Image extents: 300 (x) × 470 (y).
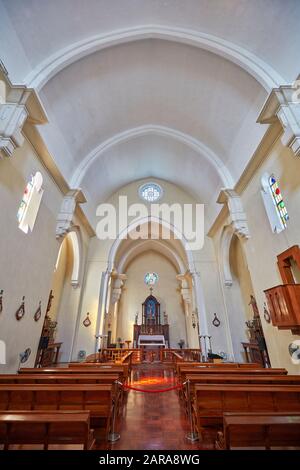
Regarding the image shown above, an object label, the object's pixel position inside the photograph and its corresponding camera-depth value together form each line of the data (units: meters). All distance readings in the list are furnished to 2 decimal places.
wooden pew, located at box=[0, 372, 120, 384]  3.20
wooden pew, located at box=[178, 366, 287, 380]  3.99
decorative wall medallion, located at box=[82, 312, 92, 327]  9.09
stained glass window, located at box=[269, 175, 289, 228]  5.48
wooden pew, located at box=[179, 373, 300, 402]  3.21
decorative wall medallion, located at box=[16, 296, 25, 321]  5.03
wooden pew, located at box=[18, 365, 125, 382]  4.00
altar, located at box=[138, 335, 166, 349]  12.65
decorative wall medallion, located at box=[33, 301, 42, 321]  5.78
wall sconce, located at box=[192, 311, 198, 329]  11.33
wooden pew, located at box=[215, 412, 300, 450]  1.74
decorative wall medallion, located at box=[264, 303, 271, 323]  5.97
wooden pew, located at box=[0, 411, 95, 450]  1.84
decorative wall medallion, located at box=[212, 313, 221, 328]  9.34
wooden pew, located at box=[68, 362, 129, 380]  4.80
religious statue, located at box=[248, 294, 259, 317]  8.64
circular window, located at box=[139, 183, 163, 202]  12.41
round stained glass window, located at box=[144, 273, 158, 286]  16.83
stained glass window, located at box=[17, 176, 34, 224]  5.33
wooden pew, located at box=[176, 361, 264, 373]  4.89
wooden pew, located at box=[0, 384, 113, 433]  2.59
